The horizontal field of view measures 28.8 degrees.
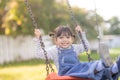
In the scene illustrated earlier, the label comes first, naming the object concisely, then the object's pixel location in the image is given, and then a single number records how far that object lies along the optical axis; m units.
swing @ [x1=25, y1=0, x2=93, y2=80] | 2.09
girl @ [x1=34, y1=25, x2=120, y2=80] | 2.05
